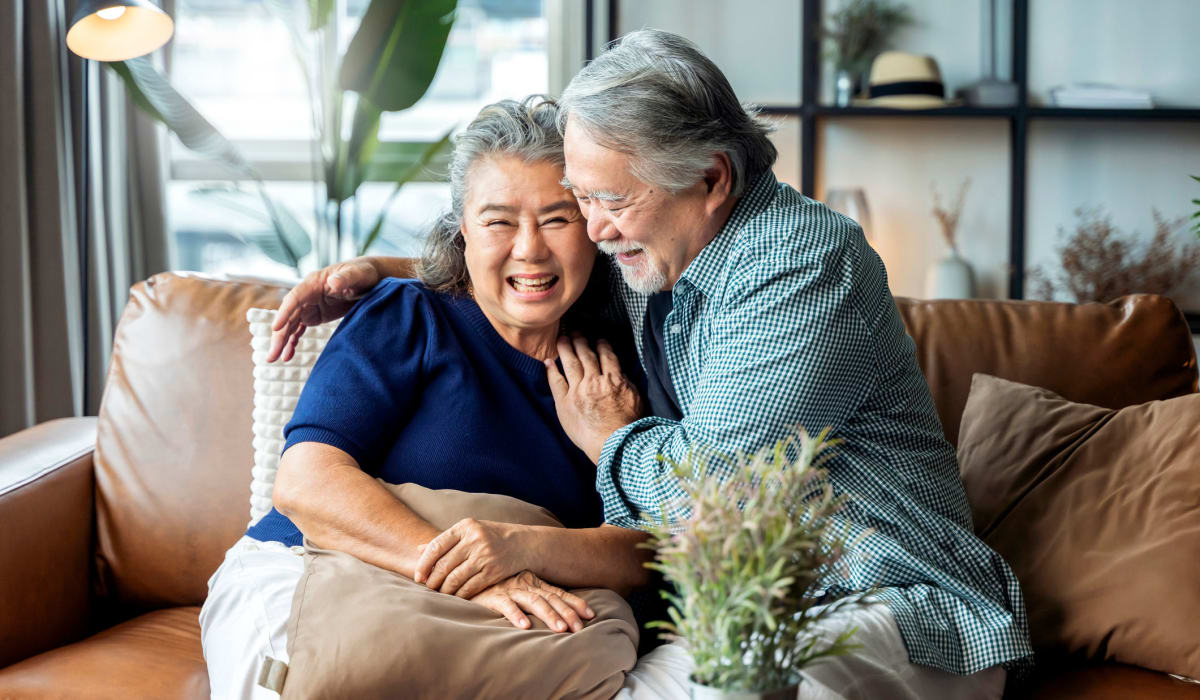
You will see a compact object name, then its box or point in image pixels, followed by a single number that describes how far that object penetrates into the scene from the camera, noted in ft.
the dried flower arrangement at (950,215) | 12.65
